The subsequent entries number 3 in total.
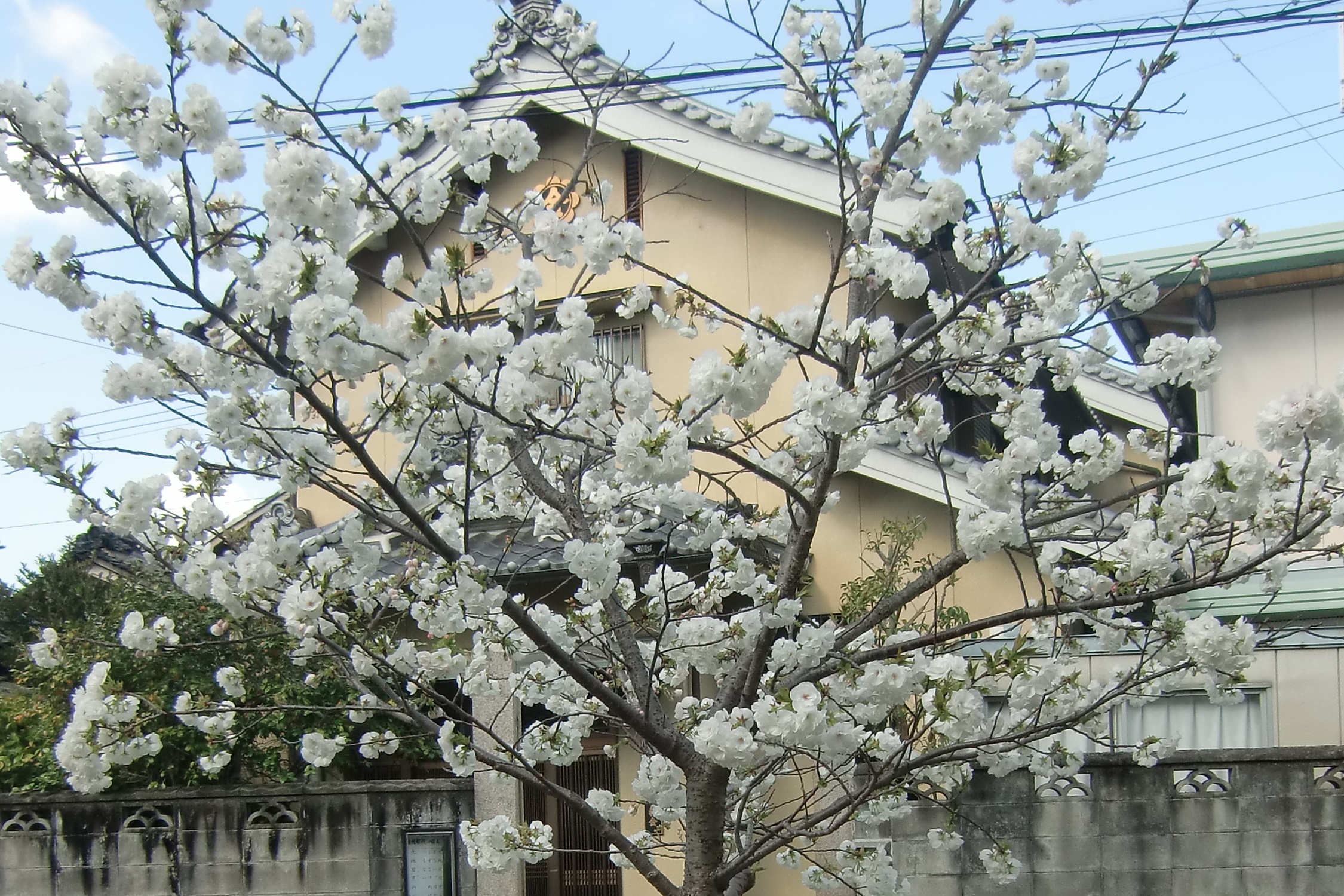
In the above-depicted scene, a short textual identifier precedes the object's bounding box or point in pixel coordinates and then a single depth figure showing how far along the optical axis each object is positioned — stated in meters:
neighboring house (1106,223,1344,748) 9.49
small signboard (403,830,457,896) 9.58
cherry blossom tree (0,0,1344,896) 5.09
